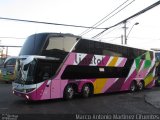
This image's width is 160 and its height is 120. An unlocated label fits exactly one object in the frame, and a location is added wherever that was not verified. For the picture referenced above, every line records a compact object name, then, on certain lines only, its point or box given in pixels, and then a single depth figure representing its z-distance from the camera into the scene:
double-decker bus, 15.33
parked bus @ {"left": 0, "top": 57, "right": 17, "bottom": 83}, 30.23
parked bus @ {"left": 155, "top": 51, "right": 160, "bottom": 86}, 29.57
